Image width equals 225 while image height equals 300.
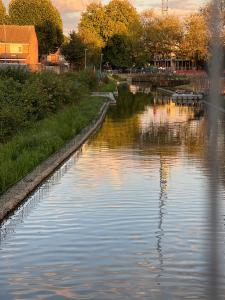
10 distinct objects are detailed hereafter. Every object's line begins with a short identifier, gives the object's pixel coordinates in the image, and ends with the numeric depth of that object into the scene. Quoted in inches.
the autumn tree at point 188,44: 3459.6
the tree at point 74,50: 3895.2
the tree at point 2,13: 4566.9
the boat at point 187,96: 2281.0
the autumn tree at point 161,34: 4936.0
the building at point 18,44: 3774.6
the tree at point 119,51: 5265.8
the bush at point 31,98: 897.6
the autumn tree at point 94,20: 5388.8
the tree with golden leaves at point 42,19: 4207.7
